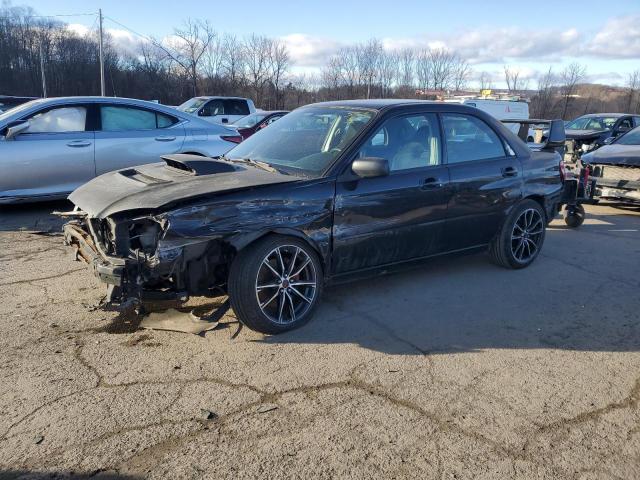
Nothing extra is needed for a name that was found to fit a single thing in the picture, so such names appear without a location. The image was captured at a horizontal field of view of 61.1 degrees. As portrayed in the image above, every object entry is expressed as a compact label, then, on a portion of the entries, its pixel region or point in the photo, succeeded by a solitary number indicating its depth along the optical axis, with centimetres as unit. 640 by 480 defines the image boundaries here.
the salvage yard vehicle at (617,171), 878
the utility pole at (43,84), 5218
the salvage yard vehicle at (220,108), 1877
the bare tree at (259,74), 4575
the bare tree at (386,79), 4509
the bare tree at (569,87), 4462
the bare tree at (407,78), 4672
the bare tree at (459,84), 4939
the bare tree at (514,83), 4909
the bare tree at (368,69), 4462
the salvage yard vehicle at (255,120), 1522
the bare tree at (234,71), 4675
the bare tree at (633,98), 4362
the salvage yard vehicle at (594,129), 1644
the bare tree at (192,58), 4601
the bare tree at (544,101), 4400
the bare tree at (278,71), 4575
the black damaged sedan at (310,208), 367
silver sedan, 719
